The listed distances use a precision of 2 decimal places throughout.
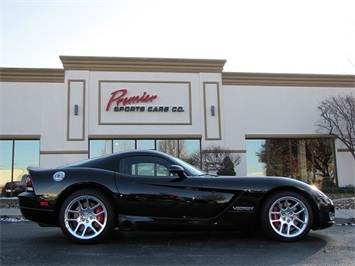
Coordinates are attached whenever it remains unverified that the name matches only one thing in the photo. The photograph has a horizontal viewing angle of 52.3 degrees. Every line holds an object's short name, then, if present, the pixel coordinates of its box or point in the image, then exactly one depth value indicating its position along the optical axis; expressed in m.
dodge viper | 4.80
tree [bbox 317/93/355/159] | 15.16
